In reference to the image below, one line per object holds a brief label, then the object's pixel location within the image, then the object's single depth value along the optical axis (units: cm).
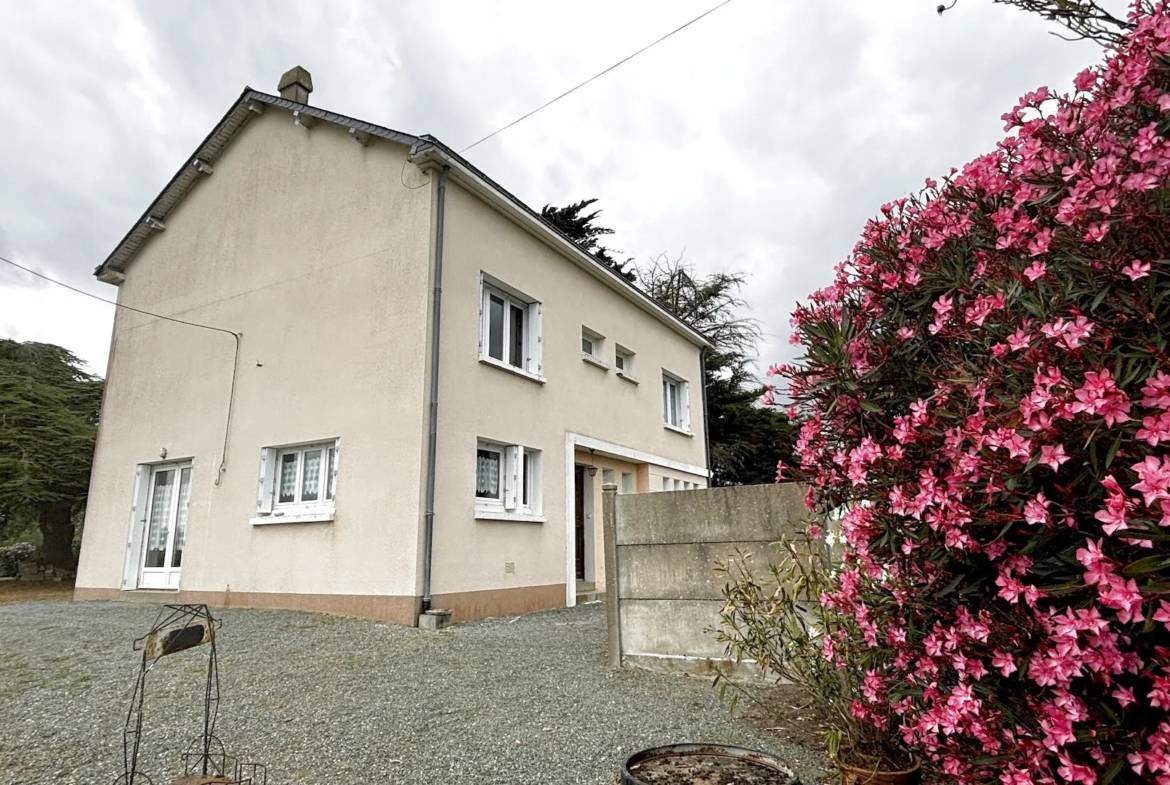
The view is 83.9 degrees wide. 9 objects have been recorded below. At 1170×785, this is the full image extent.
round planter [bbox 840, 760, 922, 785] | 257
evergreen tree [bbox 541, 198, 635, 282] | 2133
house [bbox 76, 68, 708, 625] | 798
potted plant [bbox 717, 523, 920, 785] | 261
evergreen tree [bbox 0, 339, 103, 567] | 1419
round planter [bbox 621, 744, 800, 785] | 238
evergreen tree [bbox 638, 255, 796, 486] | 2167
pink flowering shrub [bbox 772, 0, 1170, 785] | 151
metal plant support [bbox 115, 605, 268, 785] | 214
